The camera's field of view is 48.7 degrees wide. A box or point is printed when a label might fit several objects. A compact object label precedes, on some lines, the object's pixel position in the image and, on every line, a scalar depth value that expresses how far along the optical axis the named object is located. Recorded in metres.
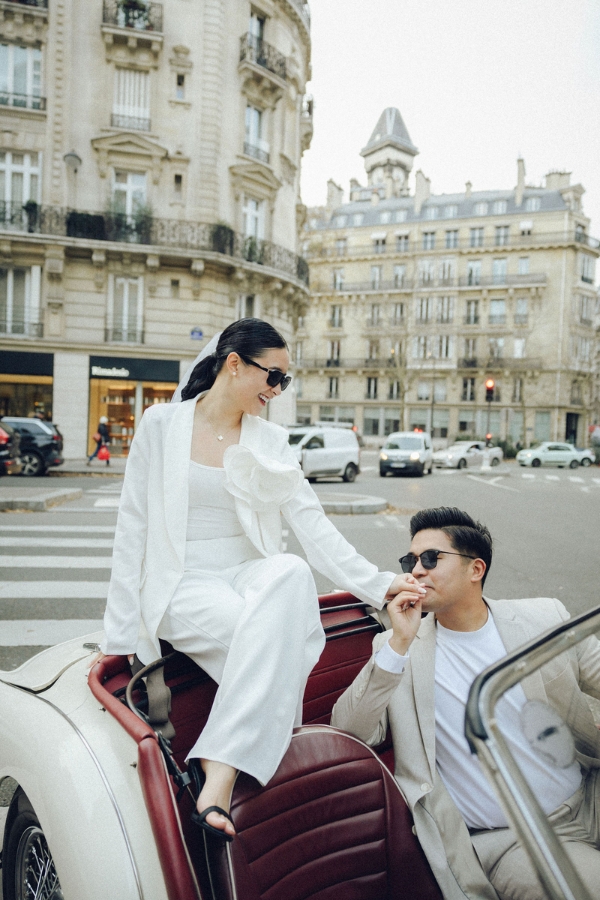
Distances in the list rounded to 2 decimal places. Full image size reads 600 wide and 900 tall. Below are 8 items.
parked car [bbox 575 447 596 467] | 35.78
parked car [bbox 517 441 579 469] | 34.56
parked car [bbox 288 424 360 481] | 19.00
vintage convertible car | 1.46
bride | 1.74
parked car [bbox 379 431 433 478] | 23.62
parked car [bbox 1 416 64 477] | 16.91
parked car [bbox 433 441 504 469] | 29.02
